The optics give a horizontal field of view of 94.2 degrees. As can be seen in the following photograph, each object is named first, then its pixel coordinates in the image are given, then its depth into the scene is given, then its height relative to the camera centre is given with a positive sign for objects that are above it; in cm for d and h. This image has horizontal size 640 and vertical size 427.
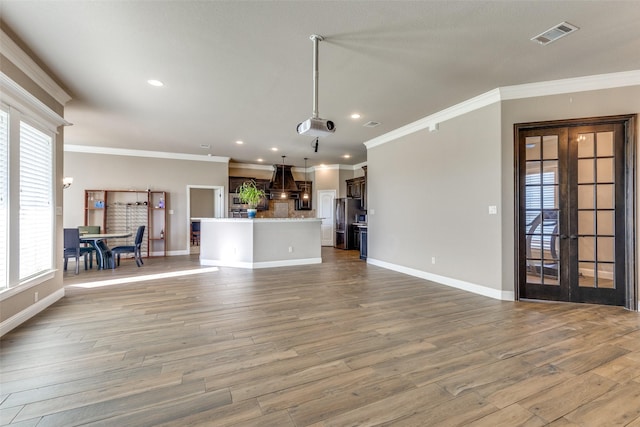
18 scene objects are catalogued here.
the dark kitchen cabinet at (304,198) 1068 +54
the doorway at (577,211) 370 +3
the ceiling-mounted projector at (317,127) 317 +93
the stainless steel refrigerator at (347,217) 989 -13
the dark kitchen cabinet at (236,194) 959 +62
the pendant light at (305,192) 1063 +76
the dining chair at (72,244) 570 -59
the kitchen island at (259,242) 651 -66
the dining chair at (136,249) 656 -79
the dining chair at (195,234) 957 -69
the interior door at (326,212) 1066 +4
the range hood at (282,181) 1007 +110
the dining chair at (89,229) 689 -37
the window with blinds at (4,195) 295 +18
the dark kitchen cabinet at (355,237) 986 -80
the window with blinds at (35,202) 331 +14
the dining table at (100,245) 618 -67
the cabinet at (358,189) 931 +80
